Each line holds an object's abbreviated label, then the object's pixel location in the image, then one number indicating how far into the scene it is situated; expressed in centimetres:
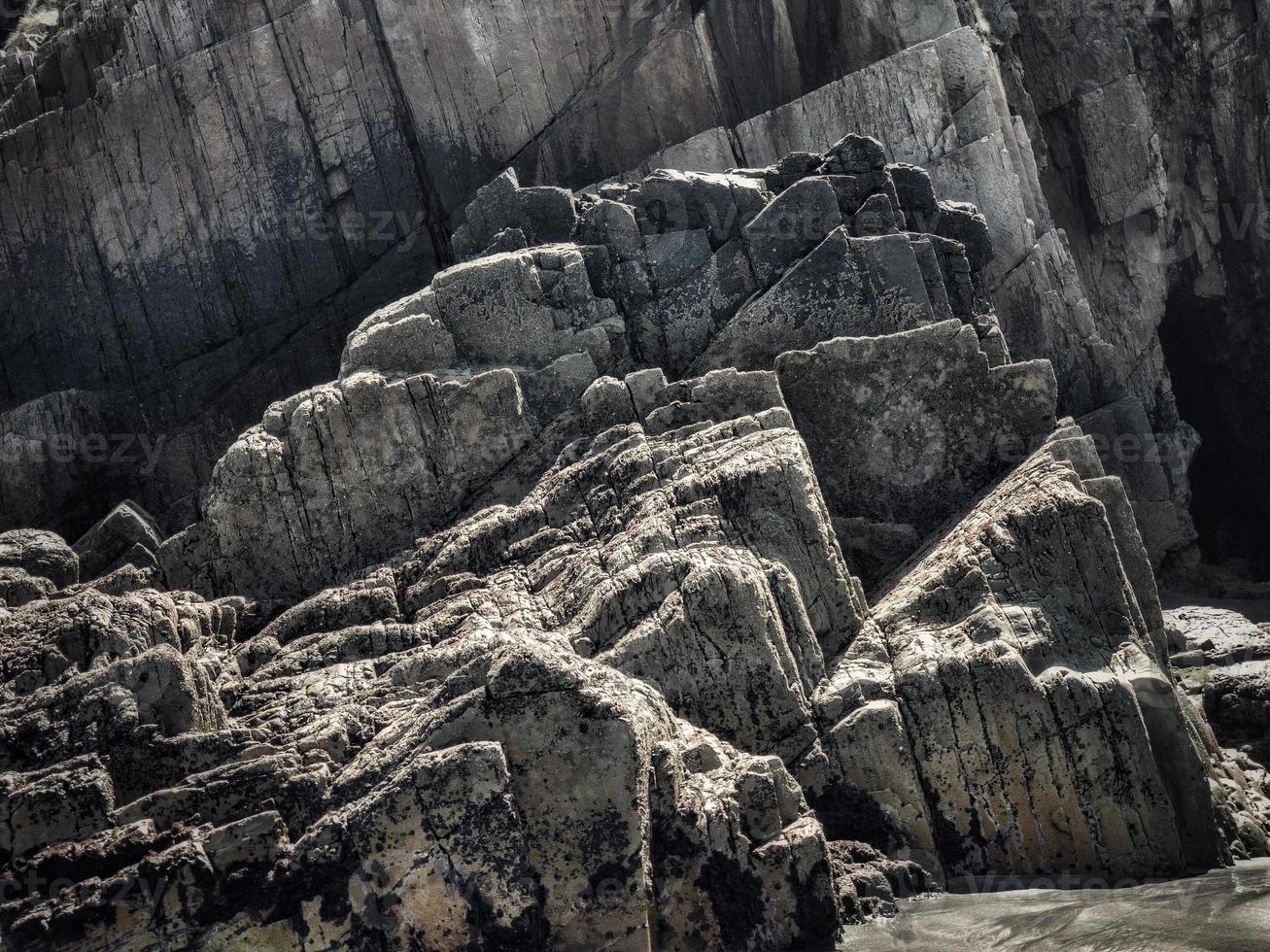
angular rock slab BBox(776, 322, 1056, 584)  1855
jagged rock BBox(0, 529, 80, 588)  1816
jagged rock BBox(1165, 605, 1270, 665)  2112
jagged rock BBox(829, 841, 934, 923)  1323
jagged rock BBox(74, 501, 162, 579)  1938
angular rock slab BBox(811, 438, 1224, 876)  1445
